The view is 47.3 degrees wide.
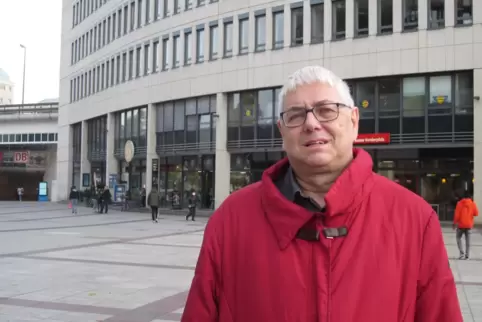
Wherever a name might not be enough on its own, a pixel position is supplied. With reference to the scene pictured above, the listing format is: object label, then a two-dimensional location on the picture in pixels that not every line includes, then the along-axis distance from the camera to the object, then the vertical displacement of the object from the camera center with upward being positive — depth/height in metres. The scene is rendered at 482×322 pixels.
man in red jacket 2.02 -0.24
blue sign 58.91 -1.42
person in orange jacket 13.70 -0.92
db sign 62.62 +2.47
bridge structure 60.34 +3.96
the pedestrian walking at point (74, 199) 34.12 -1.24
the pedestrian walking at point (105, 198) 34.91 -1.23
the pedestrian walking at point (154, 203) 27.20 -1.16
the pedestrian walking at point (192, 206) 28.59 -1.37
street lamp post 84.53 +18.62
